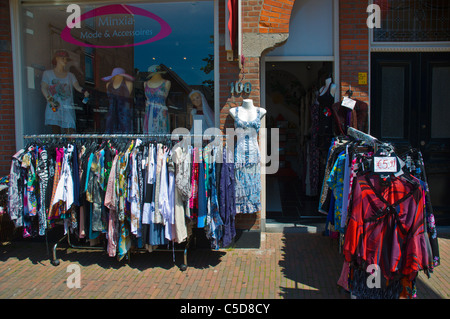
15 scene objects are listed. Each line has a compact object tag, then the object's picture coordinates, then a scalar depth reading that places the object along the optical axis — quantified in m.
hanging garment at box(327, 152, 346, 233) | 4.12
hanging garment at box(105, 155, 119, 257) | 4.26
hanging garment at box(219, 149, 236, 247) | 4.33
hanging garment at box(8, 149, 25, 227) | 4.50
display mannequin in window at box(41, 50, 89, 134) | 5.70
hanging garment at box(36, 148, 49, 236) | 4.48
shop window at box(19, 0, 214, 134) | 5.44
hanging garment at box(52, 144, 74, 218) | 4.36
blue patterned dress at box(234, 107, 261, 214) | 4.66
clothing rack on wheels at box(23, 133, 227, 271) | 4.52
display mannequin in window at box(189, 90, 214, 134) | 5.34
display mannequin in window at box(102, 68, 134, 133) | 5.60
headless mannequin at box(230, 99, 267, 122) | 4.75
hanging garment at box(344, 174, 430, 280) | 3.15
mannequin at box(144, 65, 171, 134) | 5.52
